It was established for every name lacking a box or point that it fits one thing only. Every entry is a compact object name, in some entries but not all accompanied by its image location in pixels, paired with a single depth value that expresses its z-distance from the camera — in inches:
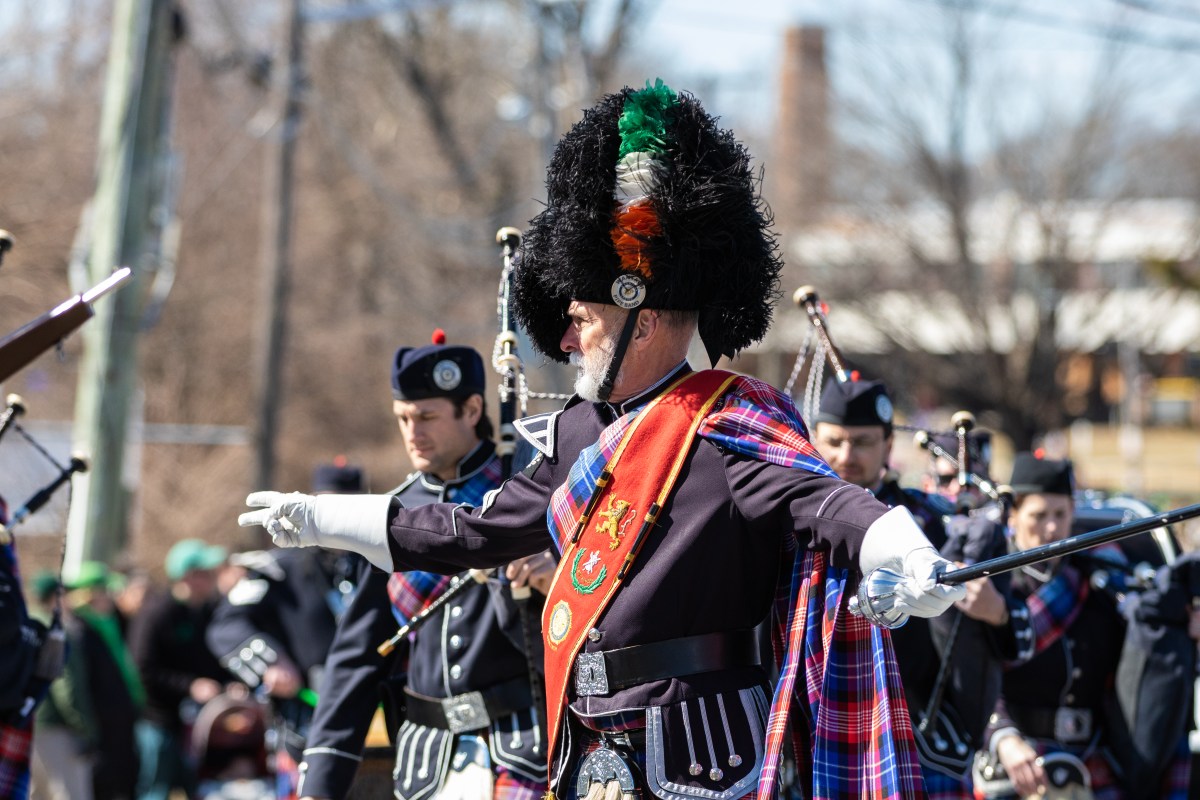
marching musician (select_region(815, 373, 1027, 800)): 430.9
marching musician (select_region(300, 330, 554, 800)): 403.5
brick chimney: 1585.9
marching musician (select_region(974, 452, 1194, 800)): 492.4
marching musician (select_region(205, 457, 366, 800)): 654.5
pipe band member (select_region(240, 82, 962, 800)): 286.4
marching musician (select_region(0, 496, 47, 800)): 444.5
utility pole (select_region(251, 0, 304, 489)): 1298.0
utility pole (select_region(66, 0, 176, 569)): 803.4
